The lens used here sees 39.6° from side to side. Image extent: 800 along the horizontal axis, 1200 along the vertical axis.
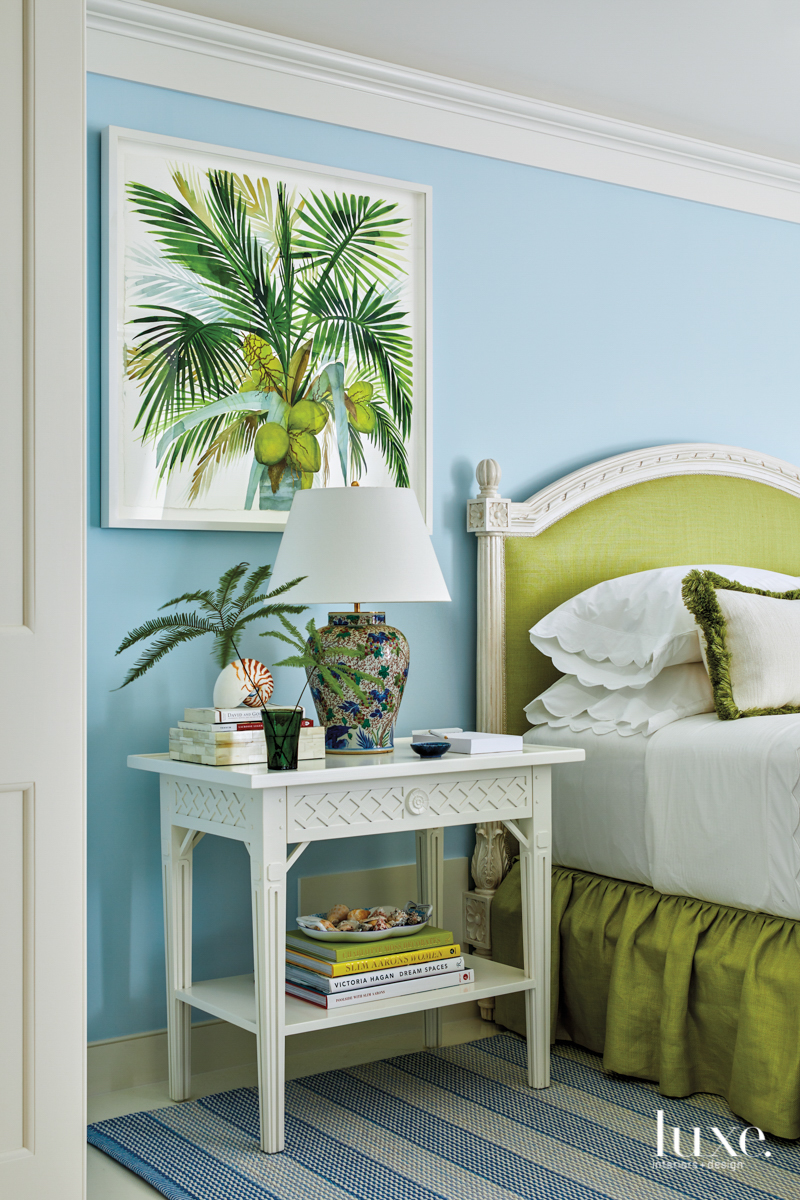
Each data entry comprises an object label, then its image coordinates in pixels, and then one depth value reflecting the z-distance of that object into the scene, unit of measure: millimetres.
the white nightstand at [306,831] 2027
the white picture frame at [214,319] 2447
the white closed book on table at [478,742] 2346
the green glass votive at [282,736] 2068
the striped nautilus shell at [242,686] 2273
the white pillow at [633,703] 2555
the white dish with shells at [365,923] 2248
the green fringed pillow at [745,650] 2455
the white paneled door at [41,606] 1654
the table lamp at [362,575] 2271
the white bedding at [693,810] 2176
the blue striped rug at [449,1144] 1934
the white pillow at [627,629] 2590
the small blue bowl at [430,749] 2307
